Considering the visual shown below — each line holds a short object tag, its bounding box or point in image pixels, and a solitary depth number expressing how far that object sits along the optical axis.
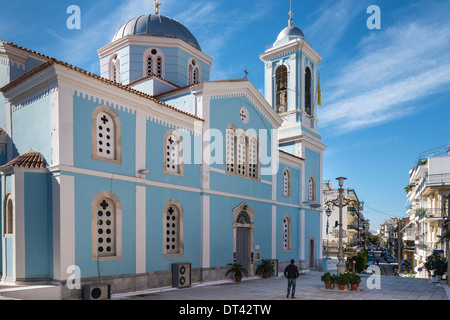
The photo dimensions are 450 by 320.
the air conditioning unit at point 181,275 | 14.27
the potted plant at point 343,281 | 14.47
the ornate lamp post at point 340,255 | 15.20
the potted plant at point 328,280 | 14.76
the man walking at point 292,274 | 12.66
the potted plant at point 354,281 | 14.53
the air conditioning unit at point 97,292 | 10.91
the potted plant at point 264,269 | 19.17
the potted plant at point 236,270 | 17.02
